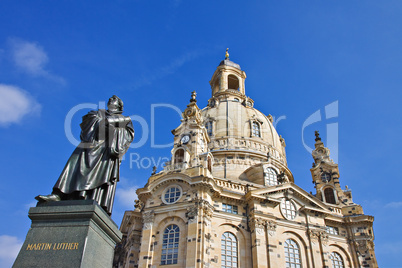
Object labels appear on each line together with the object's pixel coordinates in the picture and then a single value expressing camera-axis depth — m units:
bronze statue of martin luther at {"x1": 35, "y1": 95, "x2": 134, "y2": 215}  8.20
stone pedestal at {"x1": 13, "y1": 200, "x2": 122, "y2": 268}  6.95
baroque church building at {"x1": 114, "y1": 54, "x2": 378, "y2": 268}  27.28
